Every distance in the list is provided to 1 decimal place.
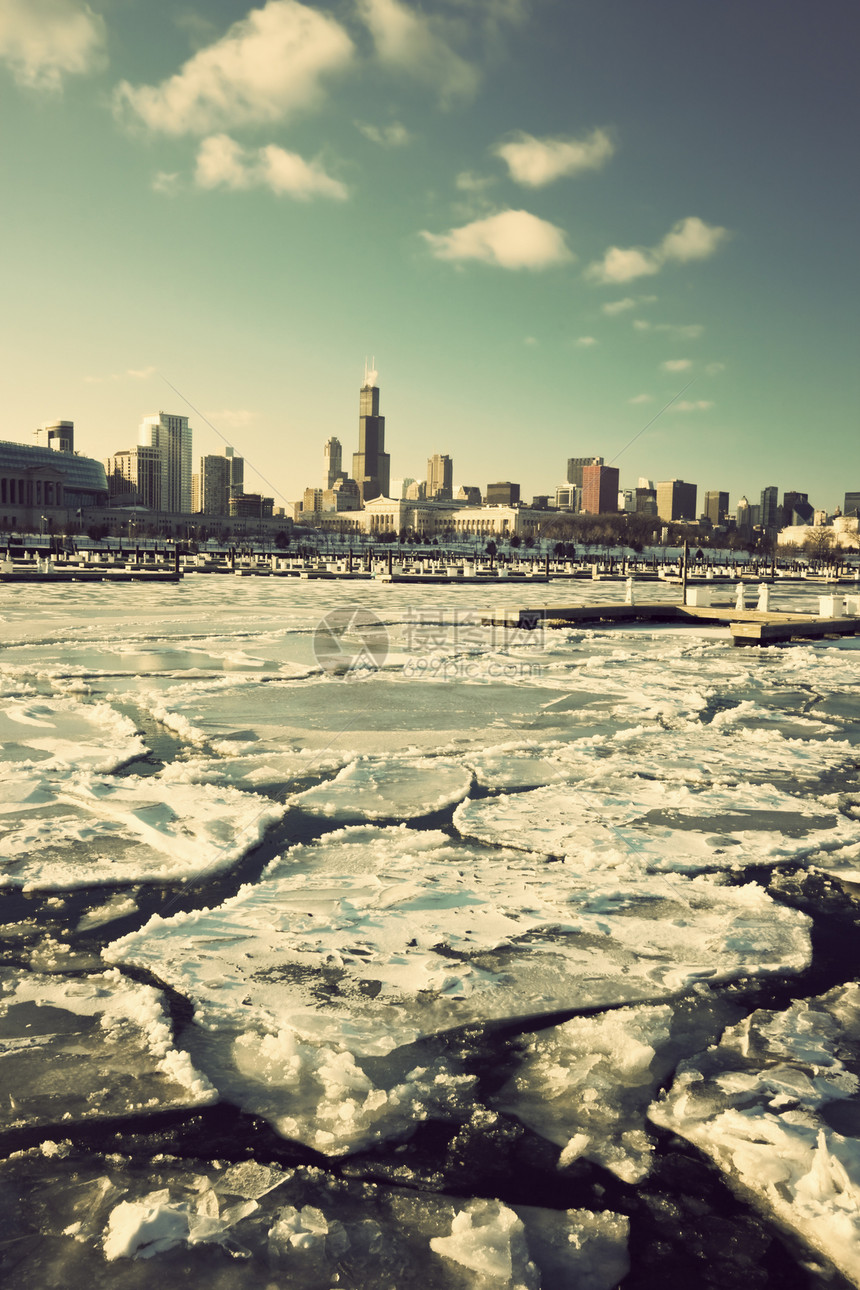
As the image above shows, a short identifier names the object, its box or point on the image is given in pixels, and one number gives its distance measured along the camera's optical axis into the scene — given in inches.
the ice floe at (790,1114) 124.6
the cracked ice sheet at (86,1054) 143.3
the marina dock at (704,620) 910.4
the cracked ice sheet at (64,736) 356.0
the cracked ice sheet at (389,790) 303.0
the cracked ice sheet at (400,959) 151.1
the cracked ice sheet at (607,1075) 137.6
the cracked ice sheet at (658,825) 264.2
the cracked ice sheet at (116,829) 242.2
